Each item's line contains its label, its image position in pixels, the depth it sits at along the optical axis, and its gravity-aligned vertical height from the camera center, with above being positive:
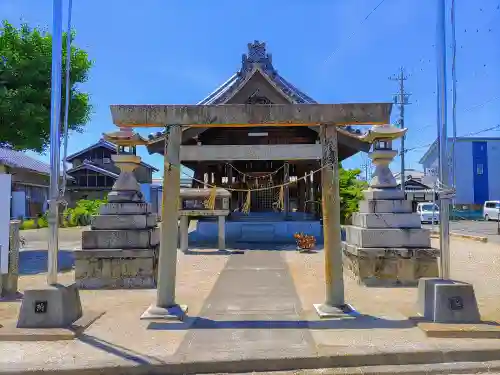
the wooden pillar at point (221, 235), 14.96 -1.17
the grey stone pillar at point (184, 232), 14.64 -1.04
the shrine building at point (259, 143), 16.24 +2.34
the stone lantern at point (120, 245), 8.60 -0.90
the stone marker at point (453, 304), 5.64 -1.40
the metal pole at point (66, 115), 5.77 +1.32
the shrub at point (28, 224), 26.98 -1.45
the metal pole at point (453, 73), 6.16 +2.00
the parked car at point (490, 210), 36.88 -0.55
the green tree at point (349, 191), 25.66 +0.82
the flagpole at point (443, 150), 5.98 +0.79
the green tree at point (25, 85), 12.73 +3.84
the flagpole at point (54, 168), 5.73 +0.49
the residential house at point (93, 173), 38.84 +2.87
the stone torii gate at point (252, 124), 6.18 +1.17
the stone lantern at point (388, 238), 8.64 -0.73
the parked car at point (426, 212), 33.56 -0.68
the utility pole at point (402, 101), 32.69 +8.28
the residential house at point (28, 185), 29.58 +1.45
